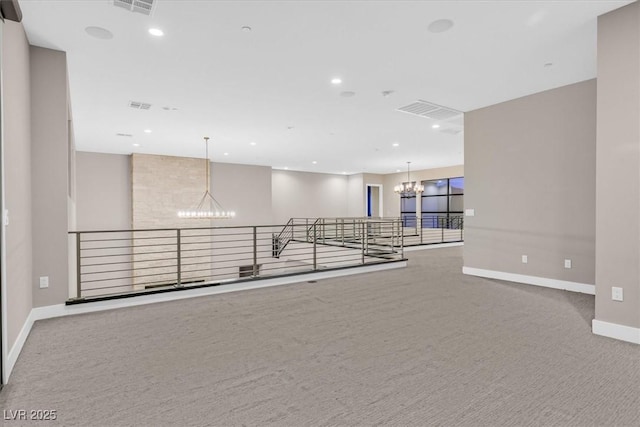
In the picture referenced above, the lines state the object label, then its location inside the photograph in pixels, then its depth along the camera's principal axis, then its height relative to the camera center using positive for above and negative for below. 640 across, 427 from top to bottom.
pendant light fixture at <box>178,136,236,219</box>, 10.05 +0.29
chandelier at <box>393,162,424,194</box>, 11.95 +0.85
